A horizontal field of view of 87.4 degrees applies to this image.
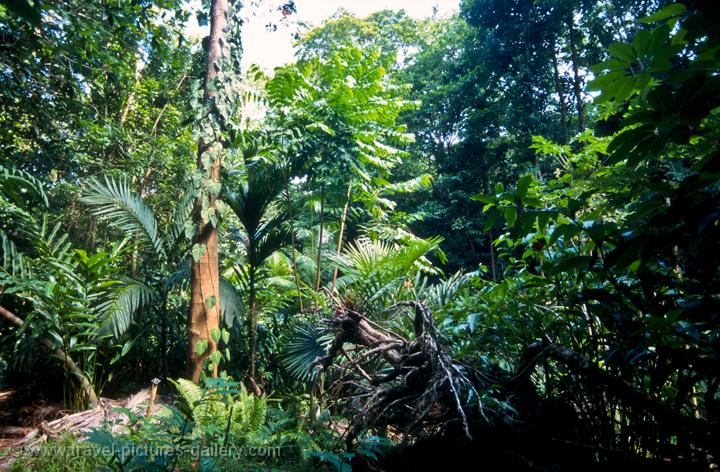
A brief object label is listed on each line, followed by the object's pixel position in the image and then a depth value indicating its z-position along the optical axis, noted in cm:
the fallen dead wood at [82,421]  300
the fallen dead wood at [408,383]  161
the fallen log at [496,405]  108
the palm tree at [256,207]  407
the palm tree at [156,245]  386
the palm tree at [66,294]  341
